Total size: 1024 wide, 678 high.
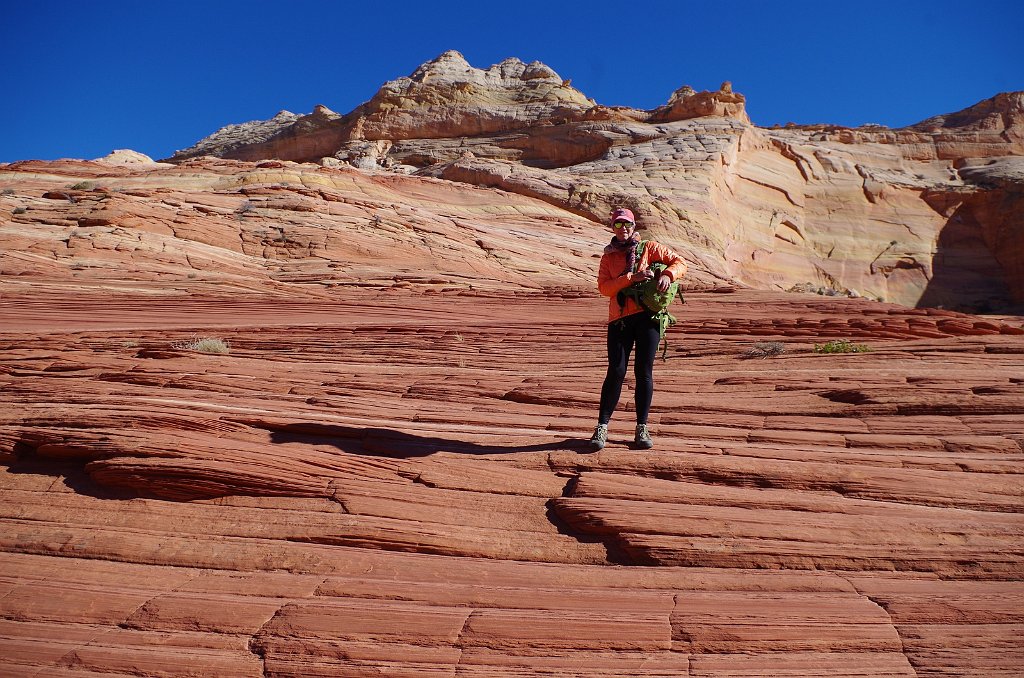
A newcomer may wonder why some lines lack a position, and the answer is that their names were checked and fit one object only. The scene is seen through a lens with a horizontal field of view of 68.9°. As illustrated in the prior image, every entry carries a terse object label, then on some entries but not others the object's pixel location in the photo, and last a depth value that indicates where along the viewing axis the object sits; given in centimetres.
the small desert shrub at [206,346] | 966
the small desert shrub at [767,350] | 938
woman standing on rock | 581
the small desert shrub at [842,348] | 916
